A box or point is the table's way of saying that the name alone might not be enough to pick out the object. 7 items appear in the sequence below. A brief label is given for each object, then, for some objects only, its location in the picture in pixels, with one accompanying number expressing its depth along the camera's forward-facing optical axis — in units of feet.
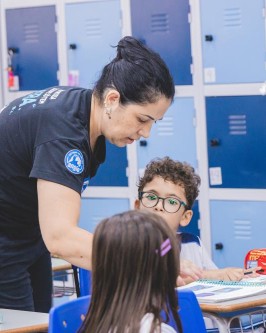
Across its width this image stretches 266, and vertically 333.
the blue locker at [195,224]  21.20
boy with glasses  14.24
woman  9.83
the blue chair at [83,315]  9.00
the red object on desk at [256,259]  13.89
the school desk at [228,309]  11.40
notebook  11.73
